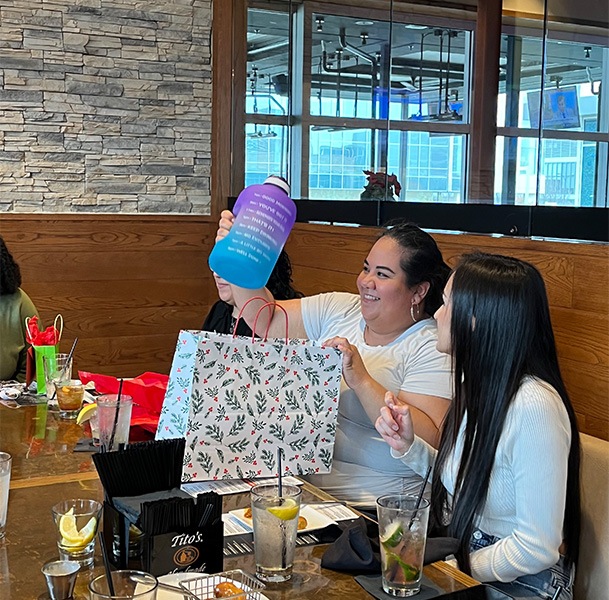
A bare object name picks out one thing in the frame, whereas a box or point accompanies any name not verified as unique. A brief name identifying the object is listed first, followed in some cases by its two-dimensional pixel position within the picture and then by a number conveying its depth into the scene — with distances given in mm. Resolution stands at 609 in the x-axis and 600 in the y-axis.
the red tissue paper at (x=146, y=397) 2094
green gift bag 2438
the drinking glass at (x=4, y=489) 1451
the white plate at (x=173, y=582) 1193
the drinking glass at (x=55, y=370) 2371
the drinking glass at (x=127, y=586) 1085
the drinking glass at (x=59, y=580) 1206
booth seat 1750
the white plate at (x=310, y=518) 1510
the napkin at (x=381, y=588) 1260
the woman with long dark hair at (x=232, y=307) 2951
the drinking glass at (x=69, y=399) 2271
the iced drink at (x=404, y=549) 1272
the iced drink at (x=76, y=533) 1339
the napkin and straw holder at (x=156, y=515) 1264
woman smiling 2010
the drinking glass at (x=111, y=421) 1848
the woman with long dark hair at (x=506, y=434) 1585
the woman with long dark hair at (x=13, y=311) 2988
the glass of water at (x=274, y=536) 1309
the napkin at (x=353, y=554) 1332
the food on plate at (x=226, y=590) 1207
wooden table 1272
